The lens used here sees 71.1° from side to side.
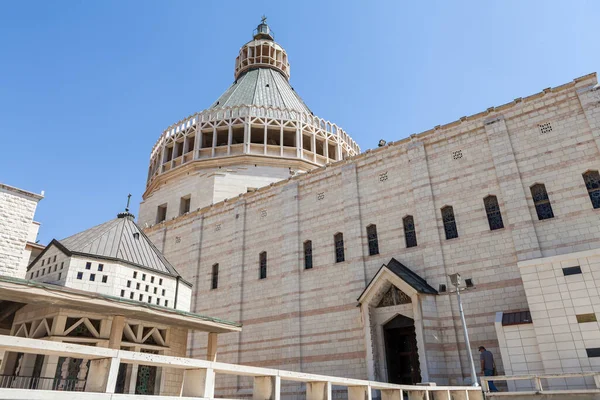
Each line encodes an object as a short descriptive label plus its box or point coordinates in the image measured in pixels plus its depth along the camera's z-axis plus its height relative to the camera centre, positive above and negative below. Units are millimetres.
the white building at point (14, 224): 15445 +6165
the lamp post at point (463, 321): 14320 +2482
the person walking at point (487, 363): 15836 +1148
